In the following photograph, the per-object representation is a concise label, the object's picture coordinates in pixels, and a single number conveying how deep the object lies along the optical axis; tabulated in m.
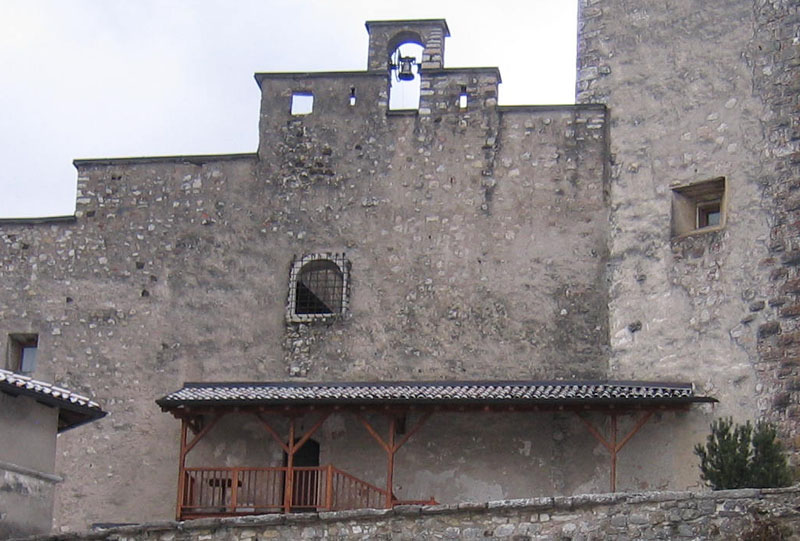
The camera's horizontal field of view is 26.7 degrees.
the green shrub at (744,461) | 23.53
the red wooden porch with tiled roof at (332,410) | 27.25
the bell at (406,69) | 32.22
